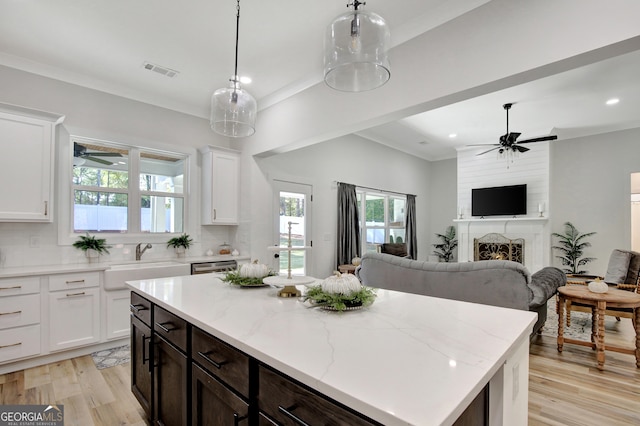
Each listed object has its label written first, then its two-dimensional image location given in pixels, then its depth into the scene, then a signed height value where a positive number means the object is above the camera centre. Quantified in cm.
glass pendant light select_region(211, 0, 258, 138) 244 +82
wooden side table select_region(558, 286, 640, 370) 311 -93
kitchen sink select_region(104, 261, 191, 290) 344 -67
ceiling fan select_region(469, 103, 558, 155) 501 +119
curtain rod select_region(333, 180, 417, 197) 603 +53
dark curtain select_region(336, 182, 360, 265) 596 -22
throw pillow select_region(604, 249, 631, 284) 427 -71
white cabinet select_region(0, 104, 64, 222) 309 +48
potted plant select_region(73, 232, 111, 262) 366 -39
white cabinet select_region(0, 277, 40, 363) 291 -98
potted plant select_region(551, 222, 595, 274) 622 -65
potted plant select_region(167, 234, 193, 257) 440 -42
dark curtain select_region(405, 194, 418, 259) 781 -35
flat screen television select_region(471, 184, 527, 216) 668 +30
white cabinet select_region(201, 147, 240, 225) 458 +40
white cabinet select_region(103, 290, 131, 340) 347 -111
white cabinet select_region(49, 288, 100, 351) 316 -108
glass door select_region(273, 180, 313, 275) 512 -8
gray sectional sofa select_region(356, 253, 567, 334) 263 -60
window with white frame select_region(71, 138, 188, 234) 383 +30
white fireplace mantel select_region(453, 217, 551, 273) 636 -40
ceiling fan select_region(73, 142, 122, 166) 379 +71
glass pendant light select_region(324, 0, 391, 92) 165 +91
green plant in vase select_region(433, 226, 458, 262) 827 -79
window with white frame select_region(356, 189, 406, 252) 670 -10
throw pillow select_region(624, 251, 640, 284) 421 -72
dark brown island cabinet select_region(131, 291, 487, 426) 93 -67
